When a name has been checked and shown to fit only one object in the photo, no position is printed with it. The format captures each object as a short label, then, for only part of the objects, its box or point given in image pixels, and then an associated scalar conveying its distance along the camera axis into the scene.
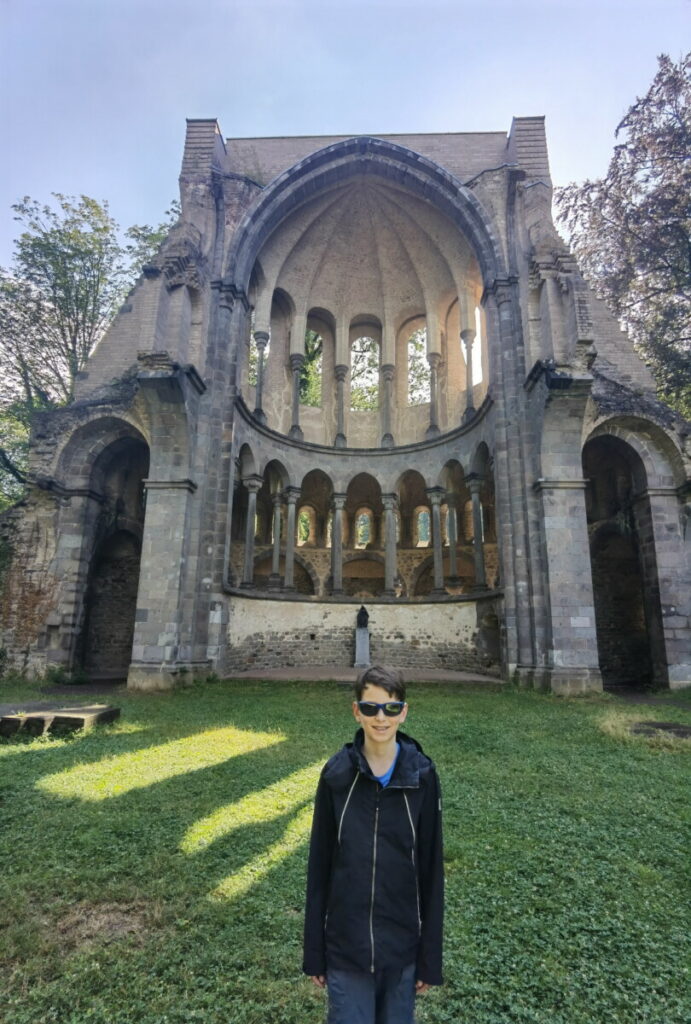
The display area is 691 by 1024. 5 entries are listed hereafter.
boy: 1.56
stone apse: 11.41
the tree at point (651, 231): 13.85
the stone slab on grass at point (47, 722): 6.33
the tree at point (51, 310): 18.52
